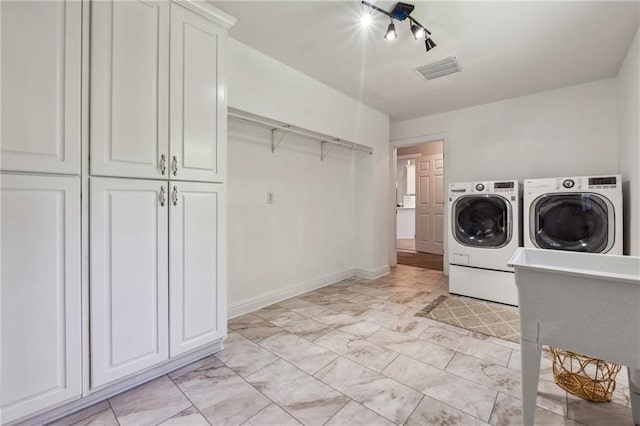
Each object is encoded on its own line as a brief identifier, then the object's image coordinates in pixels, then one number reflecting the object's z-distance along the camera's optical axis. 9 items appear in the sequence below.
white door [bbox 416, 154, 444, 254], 5.83
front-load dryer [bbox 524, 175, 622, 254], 2.43
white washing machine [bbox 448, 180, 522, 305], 2.90
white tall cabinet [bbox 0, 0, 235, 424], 1.22
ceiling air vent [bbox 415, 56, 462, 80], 2.61
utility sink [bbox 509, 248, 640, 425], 1.01
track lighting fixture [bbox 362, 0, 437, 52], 1.80
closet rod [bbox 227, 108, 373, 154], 2.37
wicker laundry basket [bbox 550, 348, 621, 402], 1.52
